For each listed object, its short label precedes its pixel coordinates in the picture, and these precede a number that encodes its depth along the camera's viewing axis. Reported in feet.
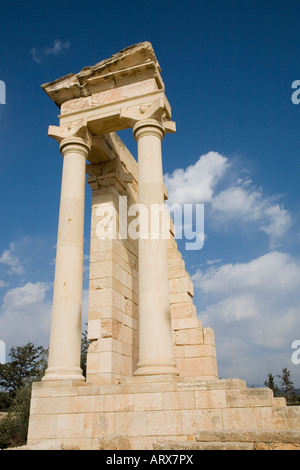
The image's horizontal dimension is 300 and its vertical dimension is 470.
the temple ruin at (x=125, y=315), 34.40
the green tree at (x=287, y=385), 139.36
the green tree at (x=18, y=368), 170.50
